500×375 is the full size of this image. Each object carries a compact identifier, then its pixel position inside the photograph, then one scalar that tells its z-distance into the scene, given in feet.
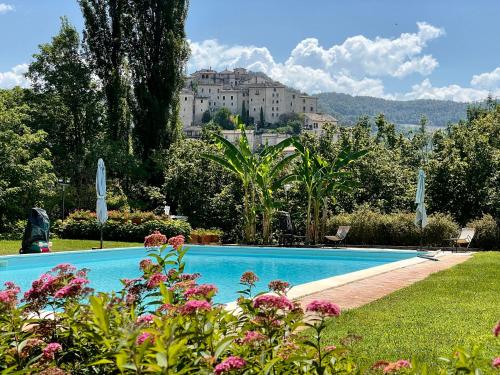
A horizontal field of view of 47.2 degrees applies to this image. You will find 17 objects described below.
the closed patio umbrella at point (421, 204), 50.80
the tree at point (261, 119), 448.29
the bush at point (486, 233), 53.83
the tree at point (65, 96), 83.15
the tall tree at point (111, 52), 84.07
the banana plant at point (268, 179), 57.26
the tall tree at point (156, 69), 84.99
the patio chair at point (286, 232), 57.88
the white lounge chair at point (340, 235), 55.98
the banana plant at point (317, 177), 57.00
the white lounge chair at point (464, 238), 50.39
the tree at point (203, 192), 66.44
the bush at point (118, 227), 60.54
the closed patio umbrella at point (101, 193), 51.99
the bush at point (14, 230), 57.26
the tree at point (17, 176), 59.88
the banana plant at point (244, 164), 56.39
